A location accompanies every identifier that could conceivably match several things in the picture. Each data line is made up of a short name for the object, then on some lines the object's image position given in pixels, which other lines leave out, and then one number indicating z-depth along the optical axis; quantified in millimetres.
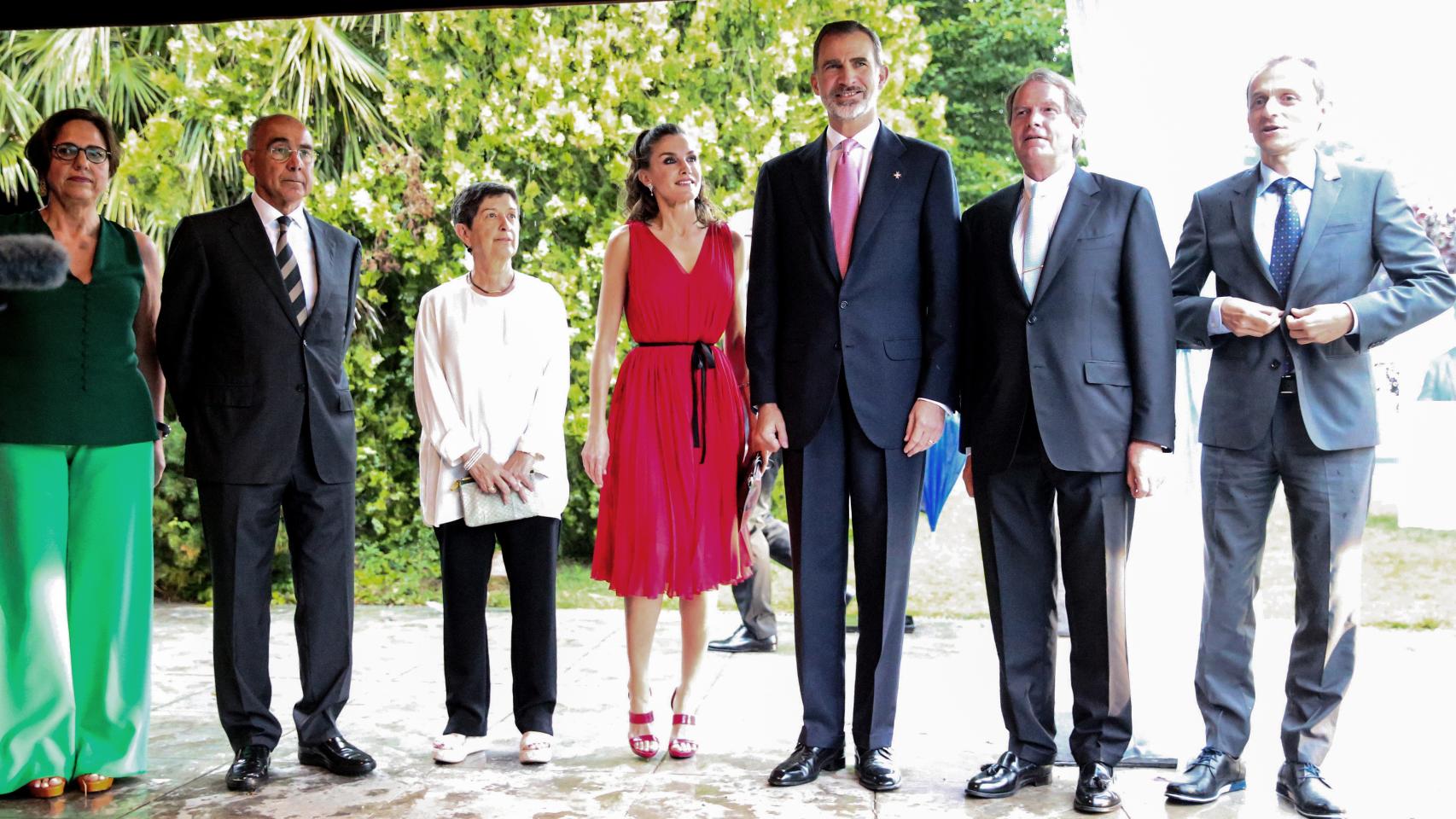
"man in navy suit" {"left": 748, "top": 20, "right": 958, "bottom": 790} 4141
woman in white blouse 4422
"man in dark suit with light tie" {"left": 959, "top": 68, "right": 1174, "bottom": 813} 3965
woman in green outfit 4172
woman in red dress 4512
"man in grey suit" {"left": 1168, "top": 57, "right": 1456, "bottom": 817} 3912
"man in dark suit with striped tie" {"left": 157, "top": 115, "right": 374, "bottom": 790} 4320
